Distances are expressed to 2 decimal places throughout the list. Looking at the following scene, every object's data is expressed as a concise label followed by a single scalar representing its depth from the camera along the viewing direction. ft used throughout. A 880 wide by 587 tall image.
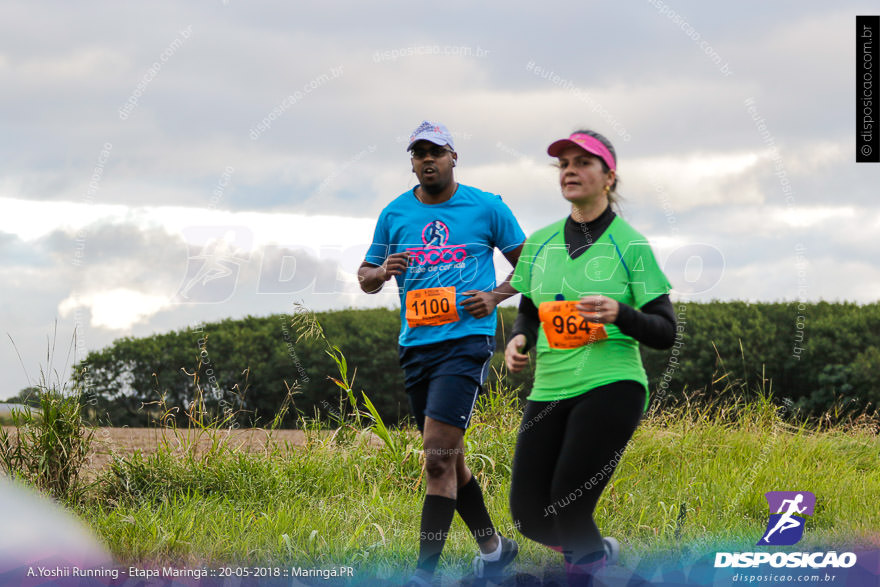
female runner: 23.17
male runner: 28.32
